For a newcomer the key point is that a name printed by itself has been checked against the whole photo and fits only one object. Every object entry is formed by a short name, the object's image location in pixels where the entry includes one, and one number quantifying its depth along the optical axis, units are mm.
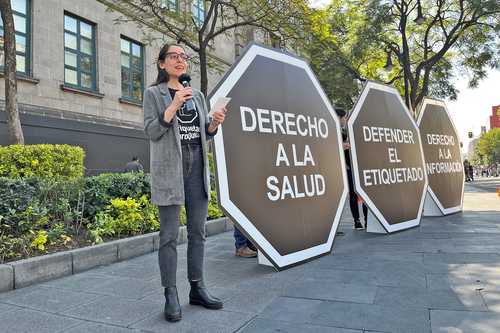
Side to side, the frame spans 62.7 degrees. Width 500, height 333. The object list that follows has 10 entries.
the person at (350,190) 6806
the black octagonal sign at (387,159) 6176
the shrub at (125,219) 5437
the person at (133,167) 12367
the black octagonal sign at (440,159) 8102
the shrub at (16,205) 4484
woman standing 2947
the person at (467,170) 34659
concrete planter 3922
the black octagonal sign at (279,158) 4074
